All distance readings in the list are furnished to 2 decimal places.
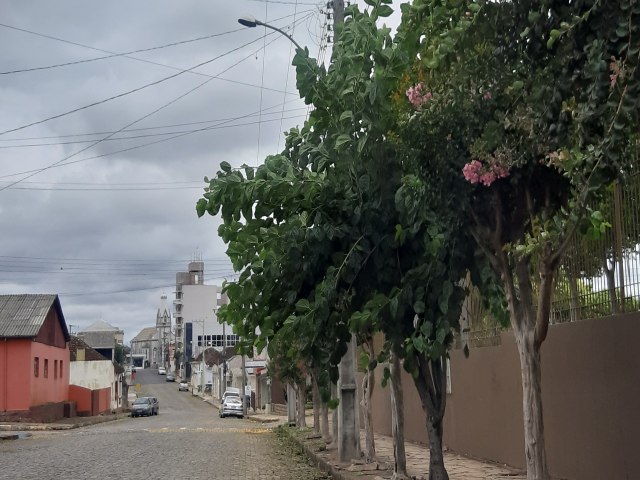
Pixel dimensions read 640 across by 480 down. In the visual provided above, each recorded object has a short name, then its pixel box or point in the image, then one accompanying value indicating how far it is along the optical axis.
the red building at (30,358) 42.78
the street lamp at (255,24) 16.25
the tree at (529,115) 4.95
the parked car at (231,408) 53.83
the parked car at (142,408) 57.66
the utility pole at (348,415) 15.80
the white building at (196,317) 134.25
